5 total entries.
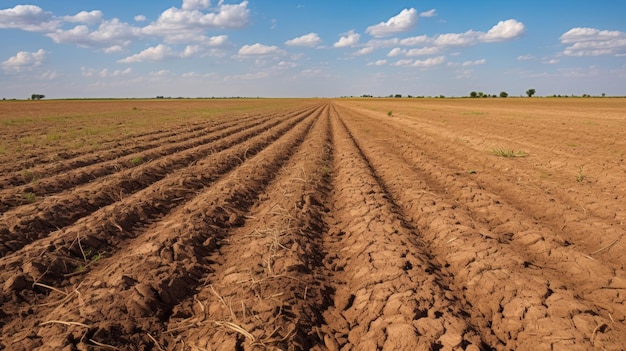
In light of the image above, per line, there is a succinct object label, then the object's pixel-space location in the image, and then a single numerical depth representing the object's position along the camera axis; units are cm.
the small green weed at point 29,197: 604
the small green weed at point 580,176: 741
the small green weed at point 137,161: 910
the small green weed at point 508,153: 1020
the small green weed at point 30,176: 734
